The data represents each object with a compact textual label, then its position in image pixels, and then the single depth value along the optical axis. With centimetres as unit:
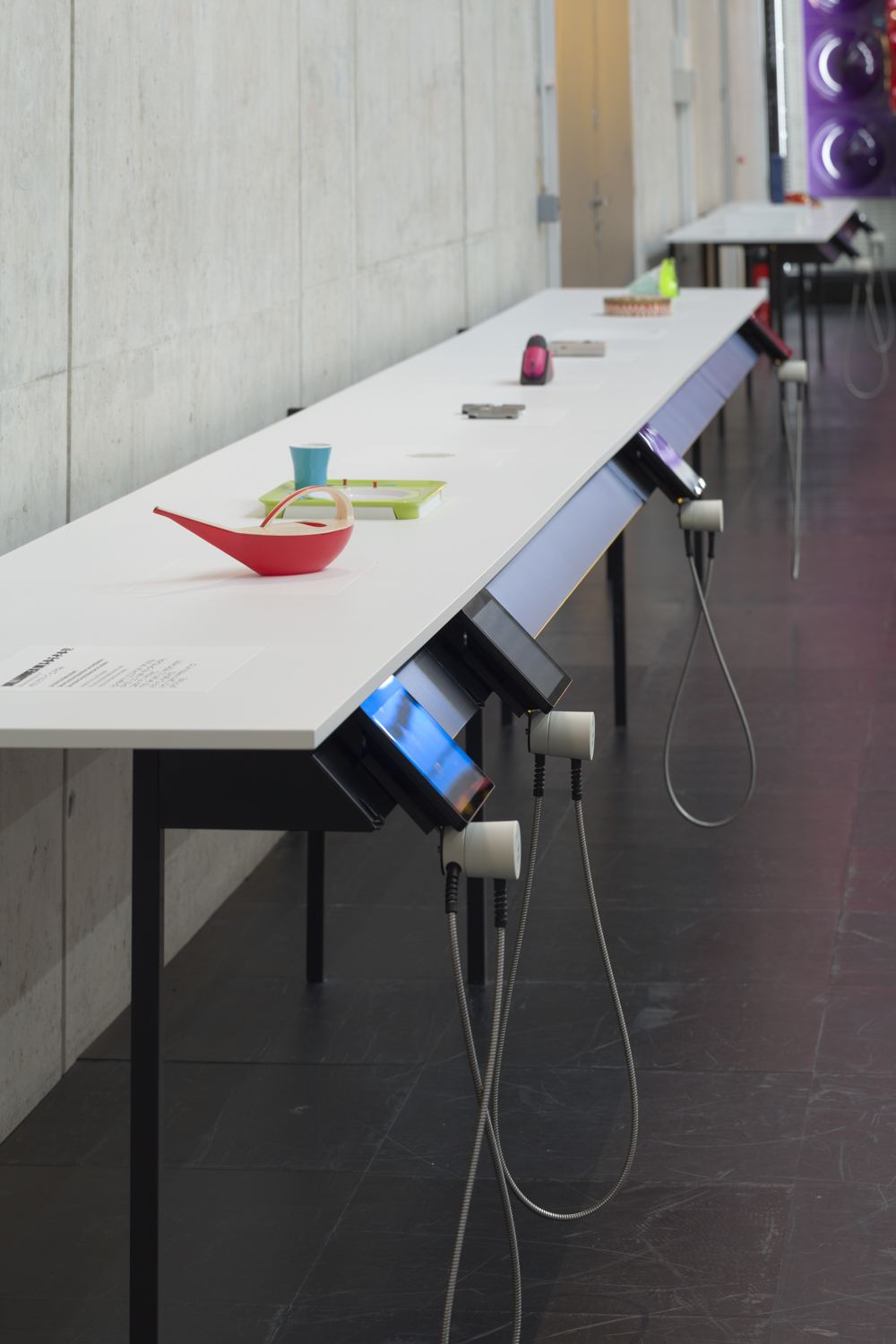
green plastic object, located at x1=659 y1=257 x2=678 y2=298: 532
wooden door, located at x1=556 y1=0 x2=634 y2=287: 888
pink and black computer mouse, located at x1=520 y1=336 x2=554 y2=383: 372
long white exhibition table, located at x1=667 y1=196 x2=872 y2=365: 873
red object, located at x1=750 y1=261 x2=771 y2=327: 1330
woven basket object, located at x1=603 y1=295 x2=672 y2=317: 505
